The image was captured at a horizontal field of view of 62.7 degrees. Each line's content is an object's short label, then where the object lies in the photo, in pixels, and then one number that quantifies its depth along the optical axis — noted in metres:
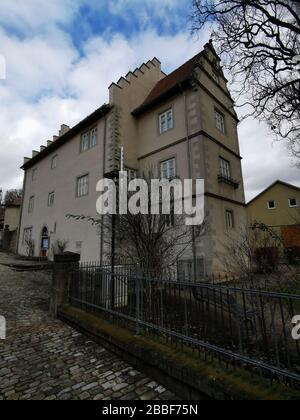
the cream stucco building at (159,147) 13.02
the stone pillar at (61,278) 6.64
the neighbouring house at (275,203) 28.48
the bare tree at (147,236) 7.18
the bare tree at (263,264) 4.99
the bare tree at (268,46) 9.16
